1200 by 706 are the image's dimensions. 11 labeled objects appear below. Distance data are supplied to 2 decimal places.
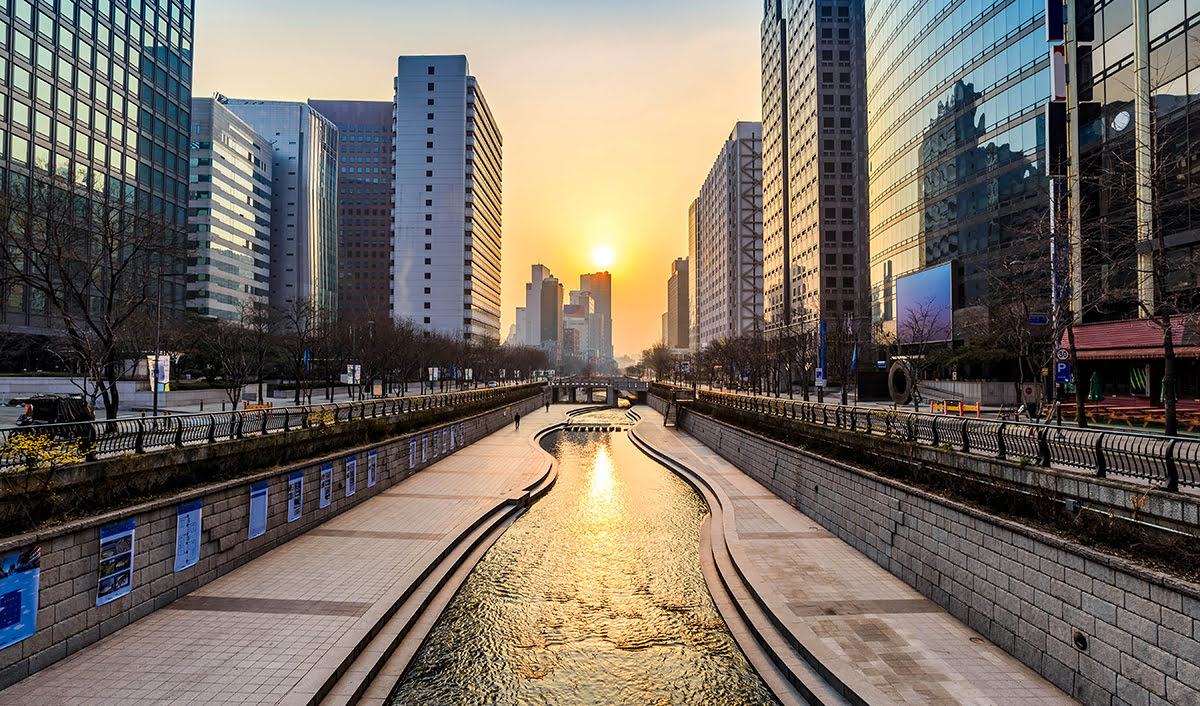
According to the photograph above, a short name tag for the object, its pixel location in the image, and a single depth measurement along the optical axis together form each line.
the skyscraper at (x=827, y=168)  93.88
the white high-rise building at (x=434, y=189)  124.19
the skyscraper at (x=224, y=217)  99.38
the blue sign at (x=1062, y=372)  21.86
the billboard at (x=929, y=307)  52.56
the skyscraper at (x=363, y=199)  172.88
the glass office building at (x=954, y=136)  44.12
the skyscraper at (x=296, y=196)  134.62
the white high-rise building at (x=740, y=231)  147.00
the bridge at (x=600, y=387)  111.00
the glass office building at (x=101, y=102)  52.78
